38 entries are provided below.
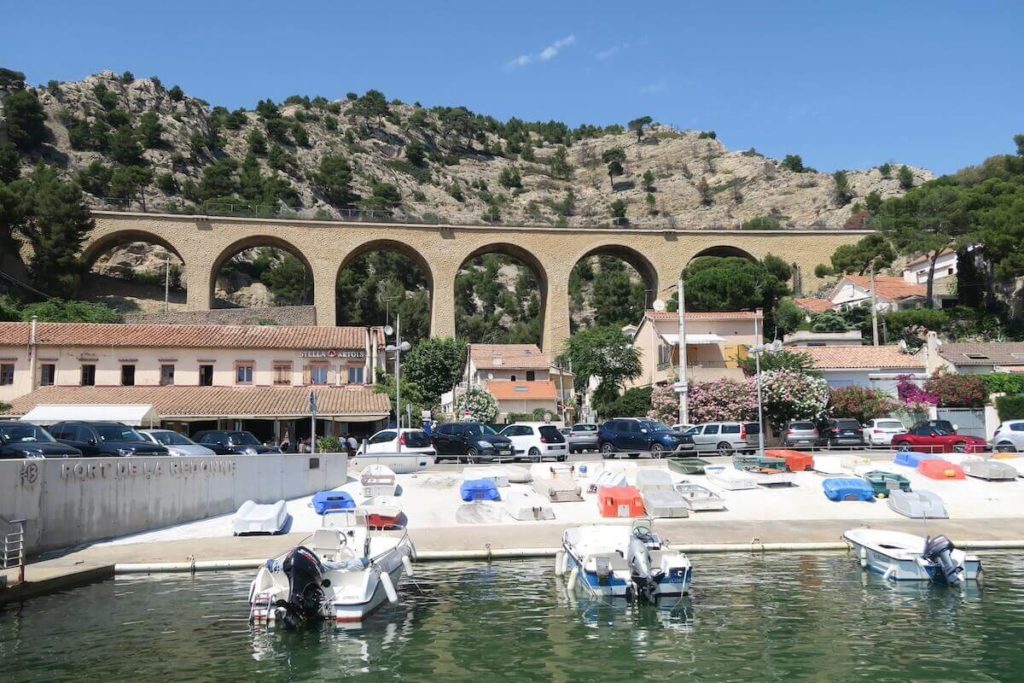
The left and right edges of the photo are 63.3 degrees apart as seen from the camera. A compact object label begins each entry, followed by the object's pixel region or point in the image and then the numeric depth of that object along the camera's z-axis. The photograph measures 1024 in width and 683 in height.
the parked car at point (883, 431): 34.84
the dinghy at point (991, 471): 25.25
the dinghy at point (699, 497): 22.19
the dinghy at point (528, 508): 21.22
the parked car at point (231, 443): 27.27
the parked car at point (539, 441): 31.97
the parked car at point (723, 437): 33.56
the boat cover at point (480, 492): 23.02
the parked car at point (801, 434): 34.28
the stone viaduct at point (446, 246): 63.56
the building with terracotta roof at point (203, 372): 36.19
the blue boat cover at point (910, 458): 27.33
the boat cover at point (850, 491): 23.02
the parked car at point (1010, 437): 32.62
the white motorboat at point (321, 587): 12.63
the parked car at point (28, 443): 18.78
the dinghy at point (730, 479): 24.42
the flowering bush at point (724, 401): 39.31
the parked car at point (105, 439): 22.52
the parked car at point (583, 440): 35.31
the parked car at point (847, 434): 34.74
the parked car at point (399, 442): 30.98
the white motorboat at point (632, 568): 13.83
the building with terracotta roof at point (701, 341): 46.52
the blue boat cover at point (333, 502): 21.95
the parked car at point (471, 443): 32.16
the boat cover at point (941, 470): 25.64
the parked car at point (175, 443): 24.53
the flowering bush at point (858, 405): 40.22
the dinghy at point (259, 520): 19.64
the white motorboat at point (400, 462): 28.83
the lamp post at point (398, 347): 31.36
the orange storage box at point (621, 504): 21.36
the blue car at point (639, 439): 32.09
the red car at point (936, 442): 32.72
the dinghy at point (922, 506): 20.88
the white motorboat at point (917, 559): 14.68
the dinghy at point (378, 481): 23.89
